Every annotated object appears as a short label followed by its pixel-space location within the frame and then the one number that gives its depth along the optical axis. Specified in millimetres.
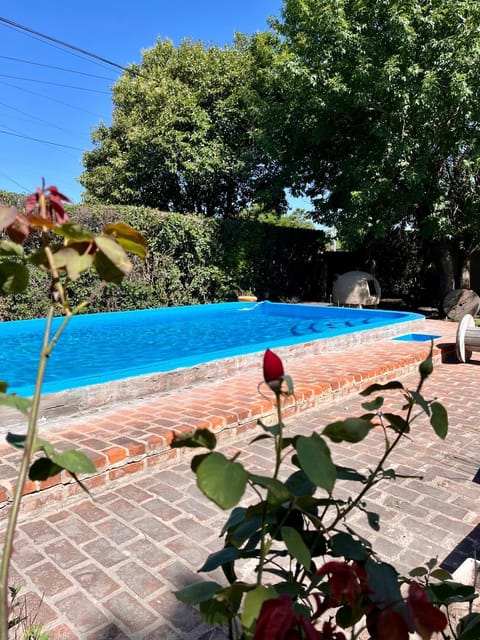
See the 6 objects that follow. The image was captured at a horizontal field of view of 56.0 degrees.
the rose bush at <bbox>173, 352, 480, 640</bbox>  642
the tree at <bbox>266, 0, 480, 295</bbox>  9141
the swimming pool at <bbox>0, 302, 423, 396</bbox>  5625
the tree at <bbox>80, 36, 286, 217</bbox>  16391
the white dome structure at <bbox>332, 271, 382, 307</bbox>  12727
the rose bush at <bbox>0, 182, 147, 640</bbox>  657
